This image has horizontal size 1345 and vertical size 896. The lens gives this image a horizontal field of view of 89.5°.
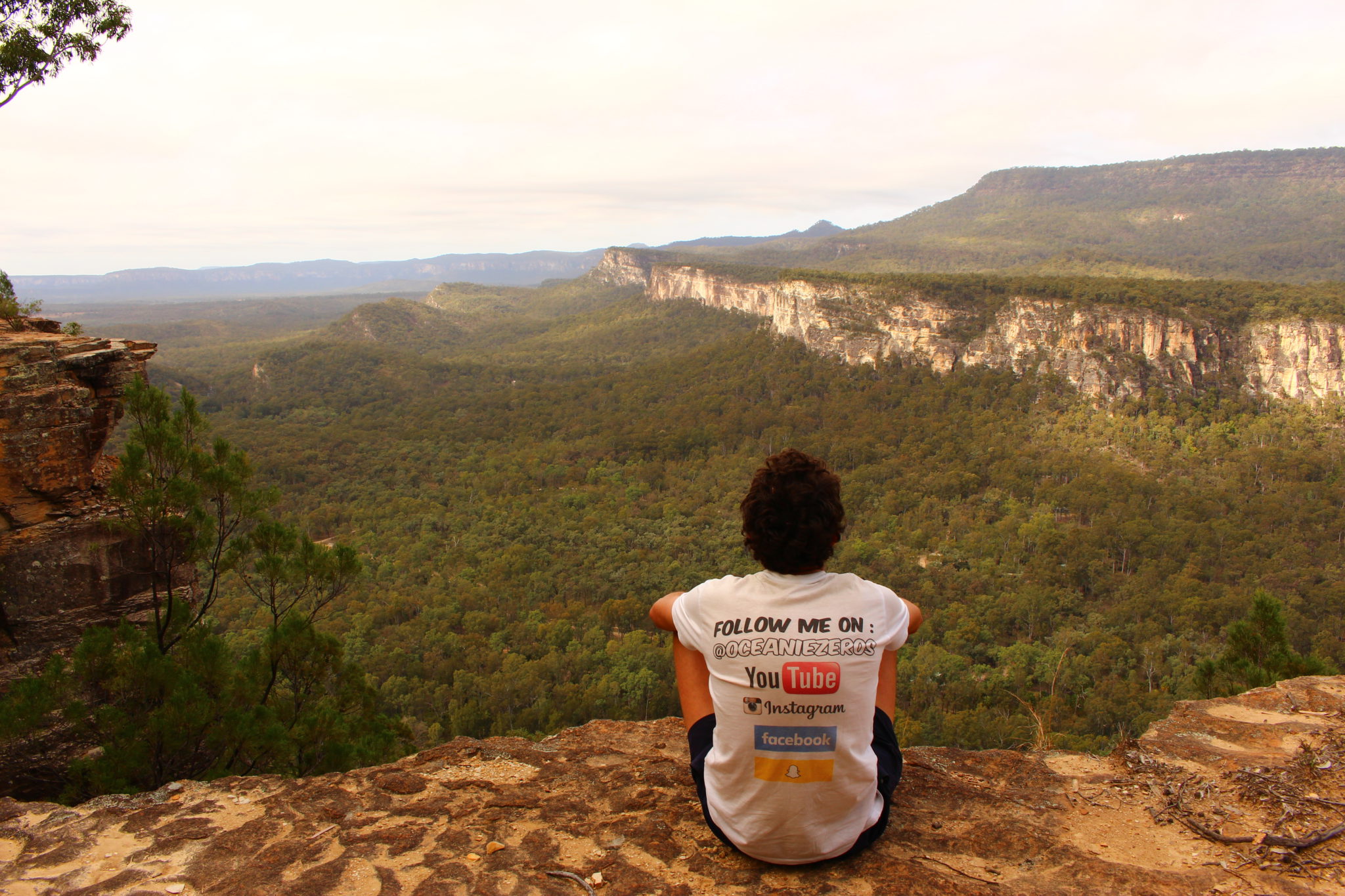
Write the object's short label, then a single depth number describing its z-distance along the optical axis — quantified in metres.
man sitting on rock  2.51
